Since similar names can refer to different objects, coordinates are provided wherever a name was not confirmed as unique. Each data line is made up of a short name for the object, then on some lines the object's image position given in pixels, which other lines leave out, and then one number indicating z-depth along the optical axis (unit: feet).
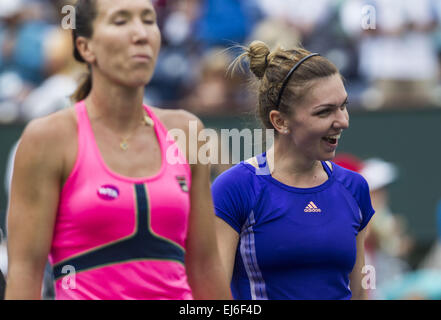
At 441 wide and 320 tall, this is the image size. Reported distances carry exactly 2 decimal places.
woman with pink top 20.74
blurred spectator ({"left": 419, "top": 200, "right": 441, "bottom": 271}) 51.33
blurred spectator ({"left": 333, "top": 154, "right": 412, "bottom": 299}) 50.03
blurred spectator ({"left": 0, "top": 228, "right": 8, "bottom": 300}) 41.85
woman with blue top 25.05
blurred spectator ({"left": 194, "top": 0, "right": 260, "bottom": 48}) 59.31
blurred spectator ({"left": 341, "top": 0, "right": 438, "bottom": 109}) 57.98
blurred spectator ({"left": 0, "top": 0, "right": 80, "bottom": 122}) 59.82
